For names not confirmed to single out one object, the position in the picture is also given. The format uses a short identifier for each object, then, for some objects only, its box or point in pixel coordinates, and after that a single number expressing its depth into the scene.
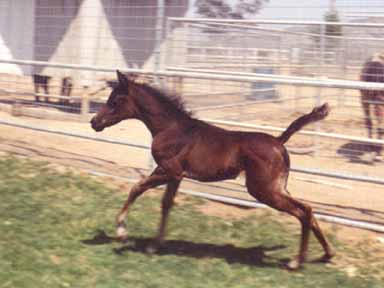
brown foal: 5.29
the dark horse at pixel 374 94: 8.16
